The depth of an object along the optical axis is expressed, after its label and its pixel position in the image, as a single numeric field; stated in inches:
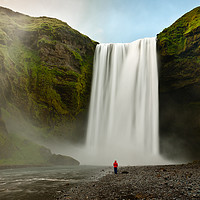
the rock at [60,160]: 1248.8
